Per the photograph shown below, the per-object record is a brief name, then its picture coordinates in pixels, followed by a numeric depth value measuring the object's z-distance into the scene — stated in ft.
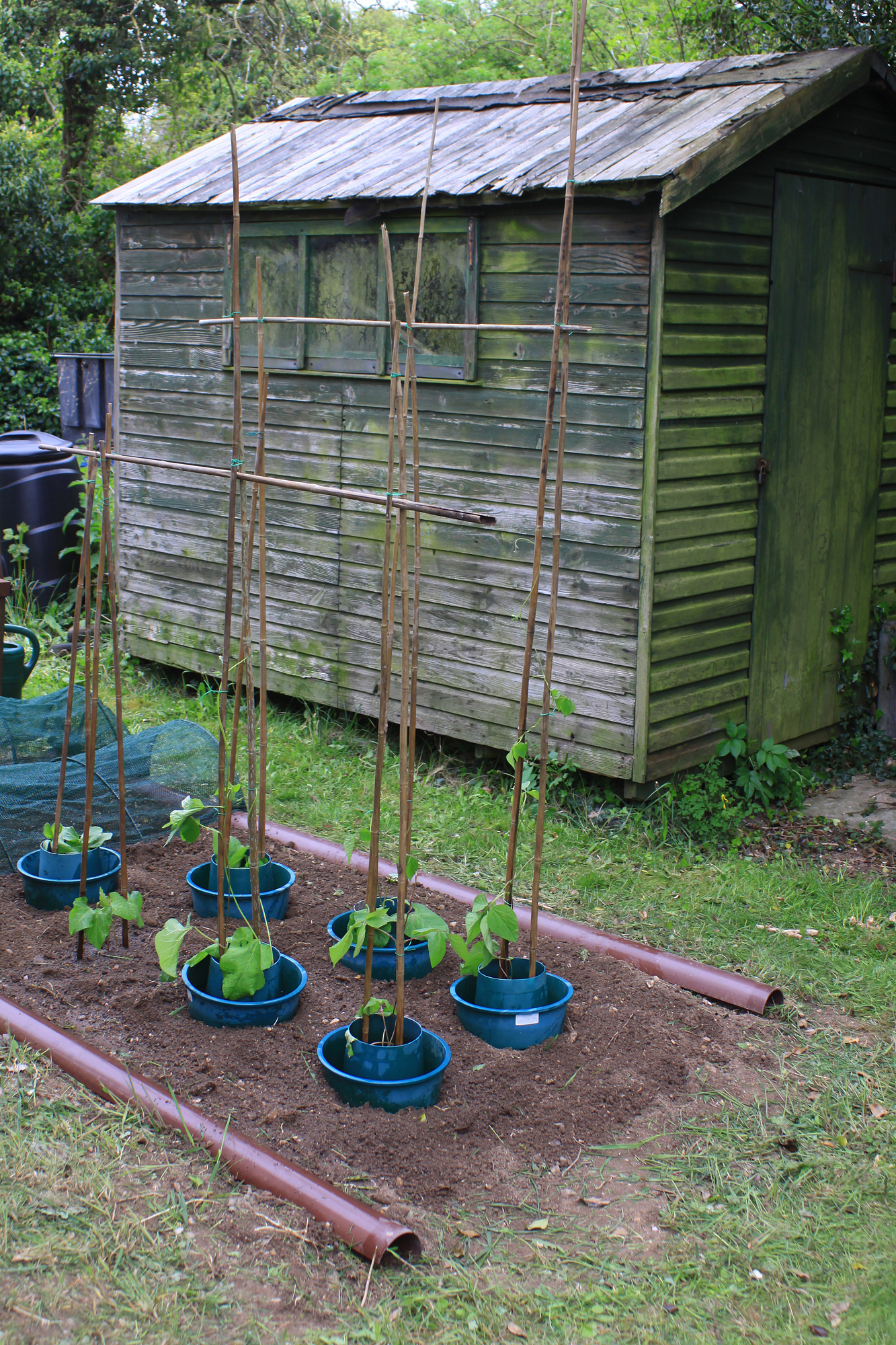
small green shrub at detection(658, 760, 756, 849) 17.34
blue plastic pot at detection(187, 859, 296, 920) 13.47
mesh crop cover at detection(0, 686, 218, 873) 14.90
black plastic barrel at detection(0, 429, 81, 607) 27.81
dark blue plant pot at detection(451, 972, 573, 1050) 11.21
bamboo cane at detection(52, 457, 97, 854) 12.05
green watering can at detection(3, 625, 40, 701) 19.45
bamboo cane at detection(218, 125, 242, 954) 10.21
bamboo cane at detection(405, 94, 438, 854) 10.05
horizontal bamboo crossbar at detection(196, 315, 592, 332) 10.61
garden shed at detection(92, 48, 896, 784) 16.31
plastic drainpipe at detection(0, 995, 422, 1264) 8.44
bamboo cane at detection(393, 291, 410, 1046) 9.36
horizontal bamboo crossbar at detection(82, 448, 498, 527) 8.96
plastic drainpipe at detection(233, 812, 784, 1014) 12.37
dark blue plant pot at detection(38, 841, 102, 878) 13.87
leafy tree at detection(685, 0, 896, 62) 24.11
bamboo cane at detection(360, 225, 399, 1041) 9.32
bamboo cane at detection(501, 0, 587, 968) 9.30
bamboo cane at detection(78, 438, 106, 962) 12.17
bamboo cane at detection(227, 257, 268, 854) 11.30
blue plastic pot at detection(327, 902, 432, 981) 12.17
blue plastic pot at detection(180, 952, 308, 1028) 11.24
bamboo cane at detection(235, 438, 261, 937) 11.05
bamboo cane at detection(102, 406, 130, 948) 11.67
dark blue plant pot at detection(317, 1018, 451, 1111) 10.07
